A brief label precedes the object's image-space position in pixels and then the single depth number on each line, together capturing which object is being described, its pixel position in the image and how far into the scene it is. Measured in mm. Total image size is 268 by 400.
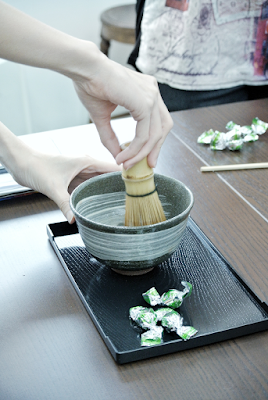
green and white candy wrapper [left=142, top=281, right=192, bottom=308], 984
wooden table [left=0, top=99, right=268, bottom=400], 905
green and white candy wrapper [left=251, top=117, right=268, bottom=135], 1407
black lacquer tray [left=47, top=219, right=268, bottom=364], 944
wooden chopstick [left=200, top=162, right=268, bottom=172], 1292
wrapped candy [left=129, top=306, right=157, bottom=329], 957
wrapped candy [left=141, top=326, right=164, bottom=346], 940
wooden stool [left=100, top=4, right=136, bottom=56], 2963
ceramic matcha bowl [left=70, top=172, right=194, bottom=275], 987
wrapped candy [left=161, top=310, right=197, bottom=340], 942
